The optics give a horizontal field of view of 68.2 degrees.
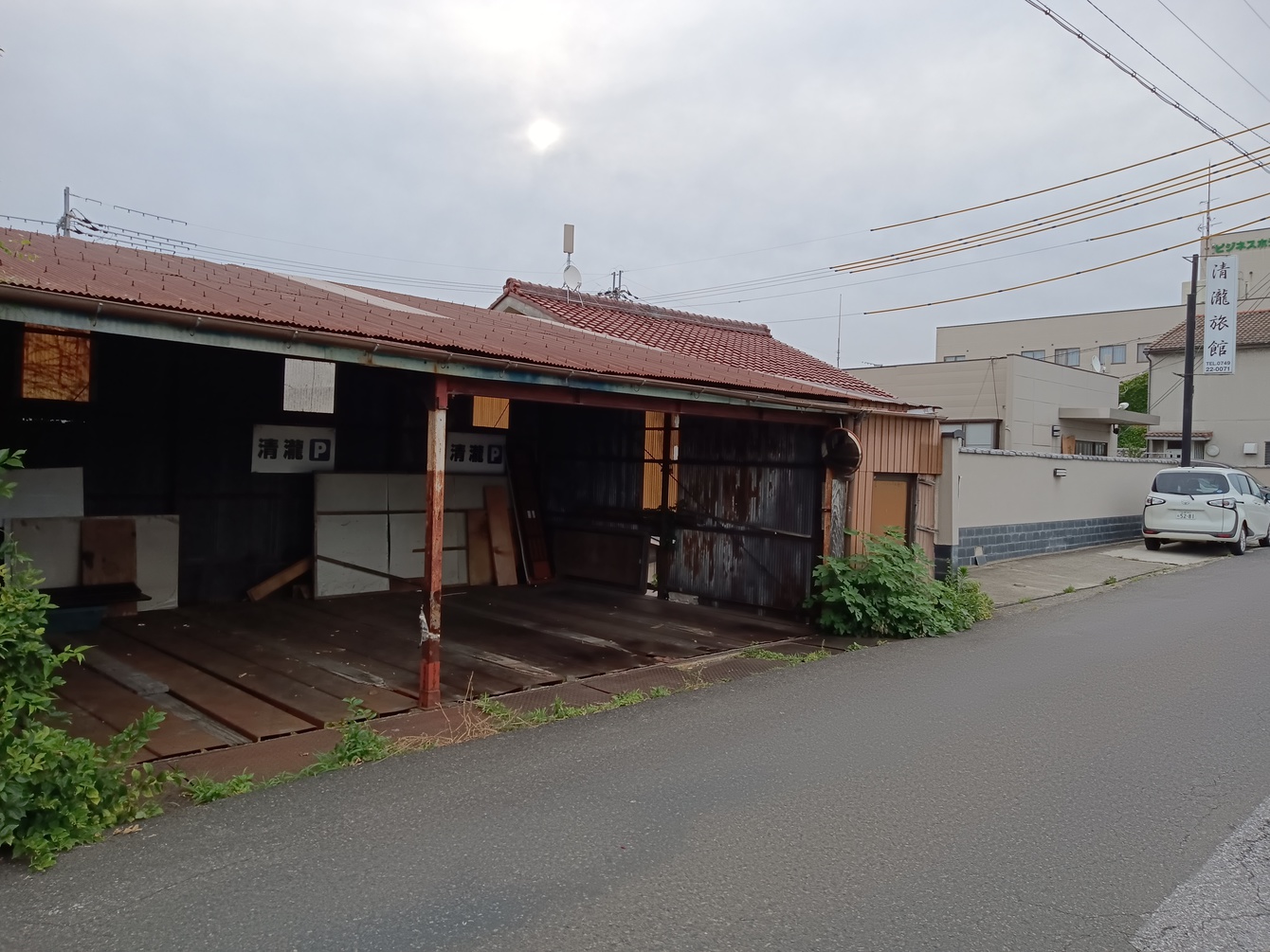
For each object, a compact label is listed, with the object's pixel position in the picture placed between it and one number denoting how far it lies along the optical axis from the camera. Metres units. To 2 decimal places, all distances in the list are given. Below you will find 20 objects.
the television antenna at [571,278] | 17.59
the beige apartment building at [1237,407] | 33.12
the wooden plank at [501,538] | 13.12
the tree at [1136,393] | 44.66
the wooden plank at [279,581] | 11.04
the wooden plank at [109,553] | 9.73
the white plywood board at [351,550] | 11.45
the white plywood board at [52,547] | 9.37
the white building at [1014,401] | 26.50
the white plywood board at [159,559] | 10.17
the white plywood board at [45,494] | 9.35
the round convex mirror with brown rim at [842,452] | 10.23
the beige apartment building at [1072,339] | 53.03
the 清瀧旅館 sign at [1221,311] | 24.36
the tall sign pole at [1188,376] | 22.05
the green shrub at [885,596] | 10.00
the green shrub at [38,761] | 4.12
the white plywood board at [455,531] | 12.74
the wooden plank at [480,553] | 12.96
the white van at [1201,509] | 17.97
